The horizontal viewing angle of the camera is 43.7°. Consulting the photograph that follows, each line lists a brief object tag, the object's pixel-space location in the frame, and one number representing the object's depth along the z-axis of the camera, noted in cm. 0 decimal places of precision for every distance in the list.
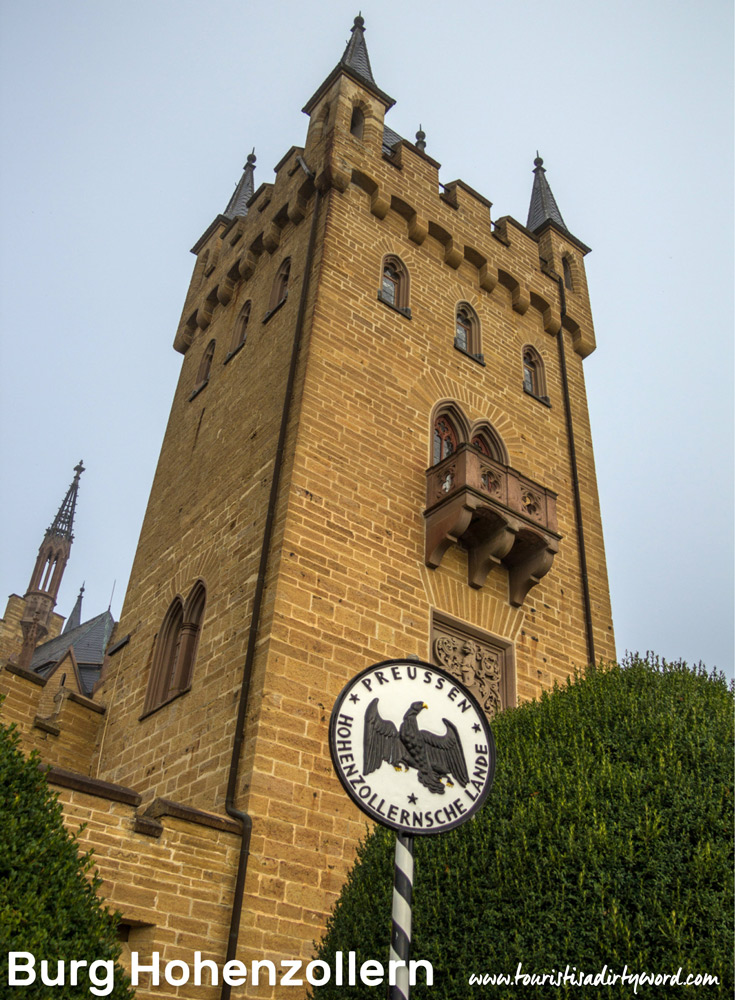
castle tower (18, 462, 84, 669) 4384
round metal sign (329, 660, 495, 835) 479
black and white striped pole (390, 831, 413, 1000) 443
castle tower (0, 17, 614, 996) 940
